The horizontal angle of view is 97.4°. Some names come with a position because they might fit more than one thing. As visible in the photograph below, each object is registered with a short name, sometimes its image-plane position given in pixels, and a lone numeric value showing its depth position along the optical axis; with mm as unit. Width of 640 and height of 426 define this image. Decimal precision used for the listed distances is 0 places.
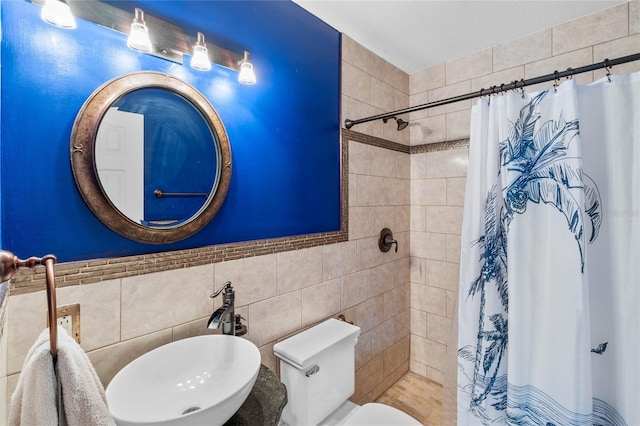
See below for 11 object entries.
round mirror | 1003
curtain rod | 1098
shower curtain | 1091
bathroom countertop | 983
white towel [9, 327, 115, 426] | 524
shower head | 2034
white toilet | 1390
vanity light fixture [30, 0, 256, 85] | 968
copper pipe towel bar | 549
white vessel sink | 826
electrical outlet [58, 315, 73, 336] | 932
